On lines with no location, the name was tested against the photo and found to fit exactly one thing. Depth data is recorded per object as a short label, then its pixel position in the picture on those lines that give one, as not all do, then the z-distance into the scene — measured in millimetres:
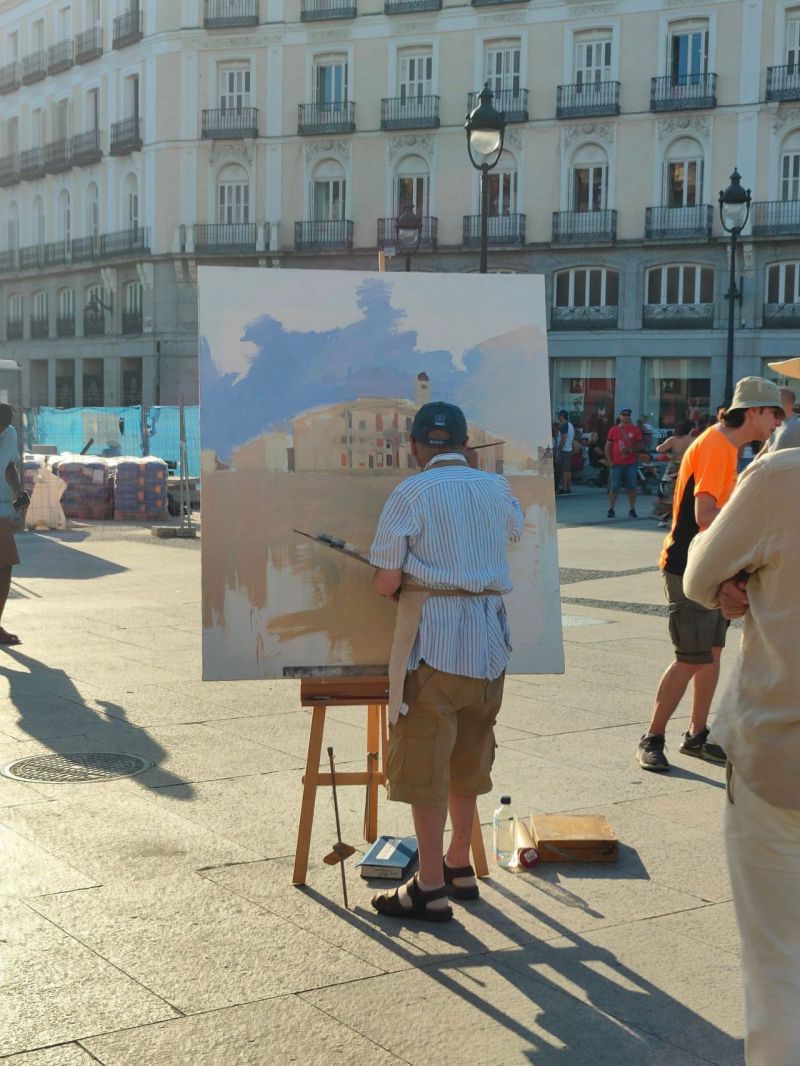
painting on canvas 5191
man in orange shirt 6297
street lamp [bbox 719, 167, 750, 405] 21484
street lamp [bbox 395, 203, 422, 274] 17938
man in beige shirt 2938
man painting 4508
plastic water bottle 5352
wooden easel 4957
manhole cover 6355
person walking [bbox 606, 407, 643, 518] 22234
